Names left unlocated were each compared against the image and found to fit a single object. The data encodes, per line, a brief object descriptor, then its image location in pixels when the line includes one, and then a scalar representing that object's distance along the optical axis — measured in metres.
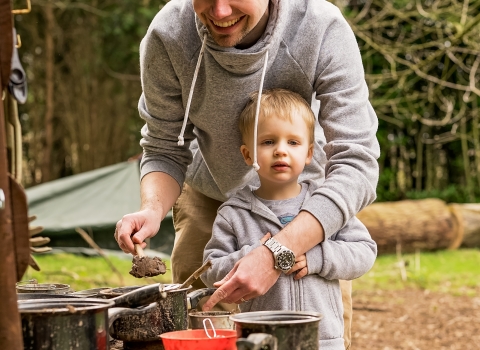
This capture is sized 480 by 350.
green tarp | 8.53
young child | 2.26
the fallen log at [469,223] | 9.94
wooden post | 1.31
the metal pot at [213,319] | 2.07
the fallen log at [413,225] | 9.50
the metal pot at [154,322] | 1.89
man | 2.20
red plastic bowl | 1.64
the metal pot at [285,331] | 1.50
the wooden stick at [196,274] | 1.93
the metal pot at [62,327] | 1.43
